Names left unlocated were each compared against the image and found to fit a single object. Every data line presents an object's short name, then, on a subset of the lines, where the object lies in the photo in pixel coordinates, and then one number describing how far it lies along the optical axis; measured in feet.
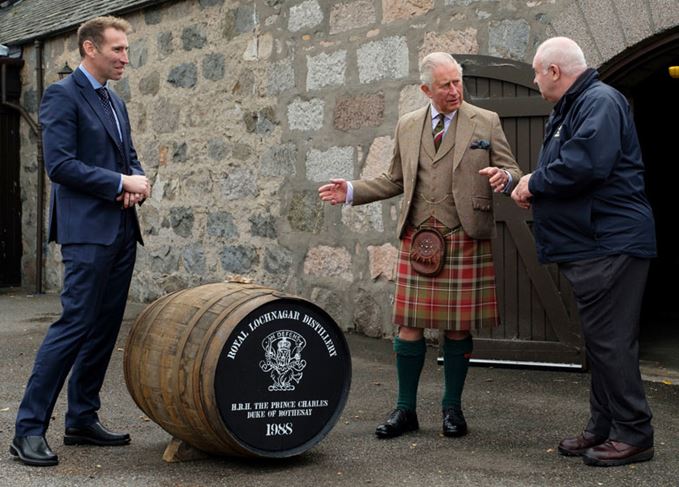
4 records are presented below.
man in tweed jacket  15.78
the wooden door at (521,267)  21.52
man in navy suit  14.39
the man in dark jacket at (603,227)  13.93
